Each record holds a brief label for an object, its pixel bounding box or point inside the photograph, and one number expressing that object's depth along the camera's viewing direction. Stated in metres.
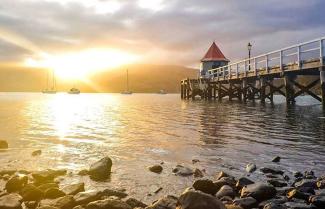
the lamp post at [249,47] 43.84
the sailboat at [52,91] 189.00
